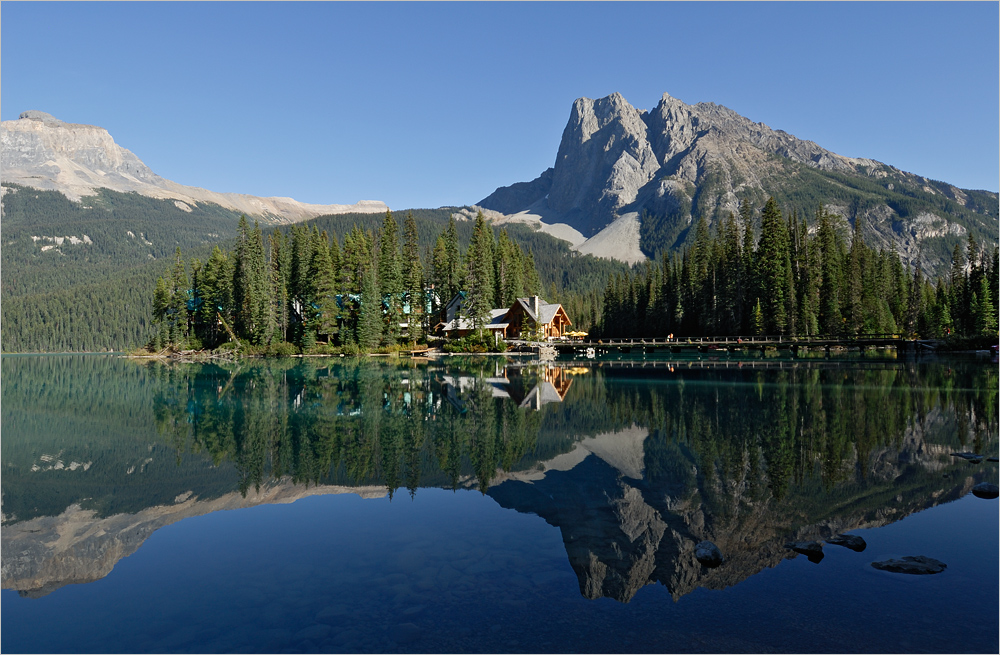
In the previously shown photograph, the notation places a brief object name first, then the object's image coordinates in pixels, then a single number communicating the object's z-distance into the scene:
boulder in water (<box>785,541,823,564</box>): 10.07
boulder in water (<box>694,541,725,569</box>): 9.85
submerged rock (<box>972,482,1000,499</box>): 13.54
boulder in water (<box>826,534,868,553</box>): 10.50
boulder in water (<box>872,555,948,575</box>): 9.42
